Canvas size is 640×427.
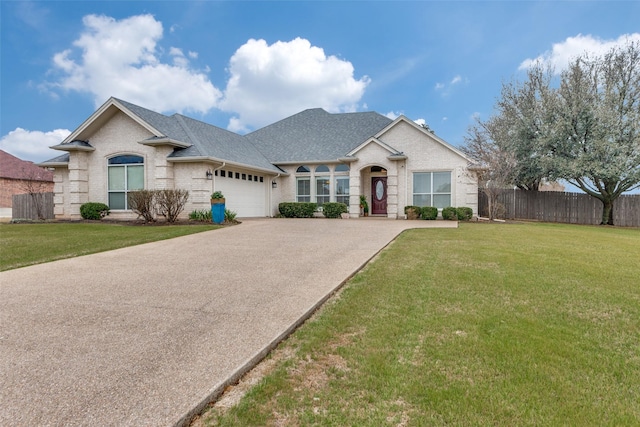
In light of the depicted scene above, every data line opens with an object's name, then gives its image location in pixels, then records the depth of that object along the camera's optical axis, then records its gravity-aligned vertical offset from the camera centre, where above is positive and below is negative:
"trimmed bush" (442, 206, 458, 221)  17.91 -0.44
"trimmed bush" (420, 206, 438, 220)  18.03 -0.37
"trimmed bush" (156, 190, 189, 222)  14.29 +0.12
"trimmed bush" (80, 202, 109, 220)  16.20 -0.23
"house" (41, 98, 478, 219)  16.03 +2.11
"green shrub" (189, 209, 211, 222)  15.30 -0.48
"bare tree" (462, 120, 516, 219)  18.72 +1.74
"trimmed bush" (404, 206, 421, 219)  18.39 -0.38
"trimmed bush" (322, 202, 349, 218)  19.42 -0.23
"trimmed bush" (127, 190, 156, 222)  14.33 +0.10
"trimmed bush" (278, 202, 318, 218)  20.25 -0.24
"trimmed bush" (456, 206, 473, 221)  17.80 -0.41
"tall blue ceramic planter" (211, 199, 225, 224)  14.79 -0.21
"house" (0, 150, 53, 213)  28.80 +2.20
